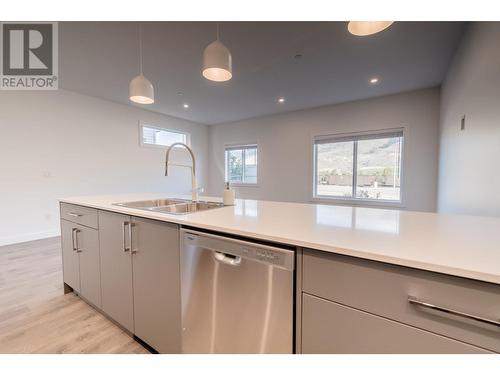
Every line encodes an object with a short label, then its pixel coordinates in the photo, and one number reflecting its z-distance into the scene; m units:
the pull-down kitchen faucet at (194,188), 1.82
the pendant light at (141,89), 1.81
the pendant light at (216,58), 1.44
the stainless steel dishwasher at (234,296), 0.86
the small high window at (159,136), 5.05
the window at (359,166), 4.14
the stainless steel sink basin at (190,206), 1.77
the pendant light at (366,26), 1.08
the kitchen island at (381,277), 0.58
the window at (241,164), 5.92
